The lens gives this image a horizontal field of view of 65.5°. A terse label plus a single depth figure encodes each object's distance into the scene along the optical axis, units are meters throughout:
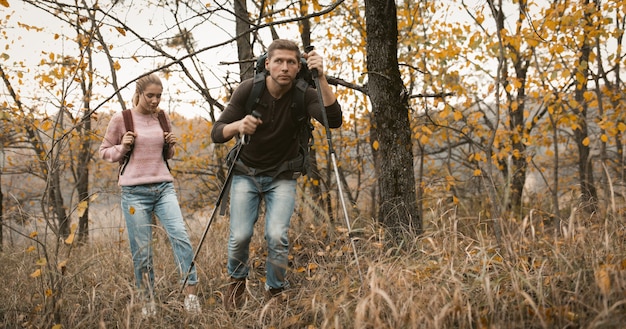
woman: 3.94
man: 3.56
